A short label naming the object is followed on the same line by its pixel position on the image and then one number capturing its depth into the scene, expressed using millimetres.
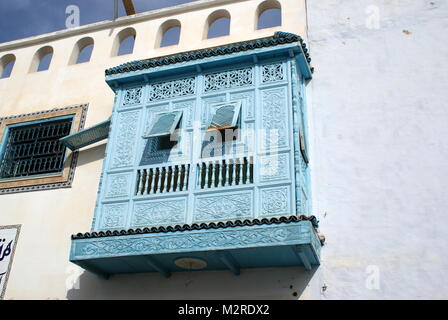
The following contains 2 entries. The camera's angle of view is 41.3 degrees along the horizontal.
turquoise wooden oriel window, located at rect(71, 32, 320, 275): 6293
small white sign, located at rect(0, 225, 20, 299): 7775
